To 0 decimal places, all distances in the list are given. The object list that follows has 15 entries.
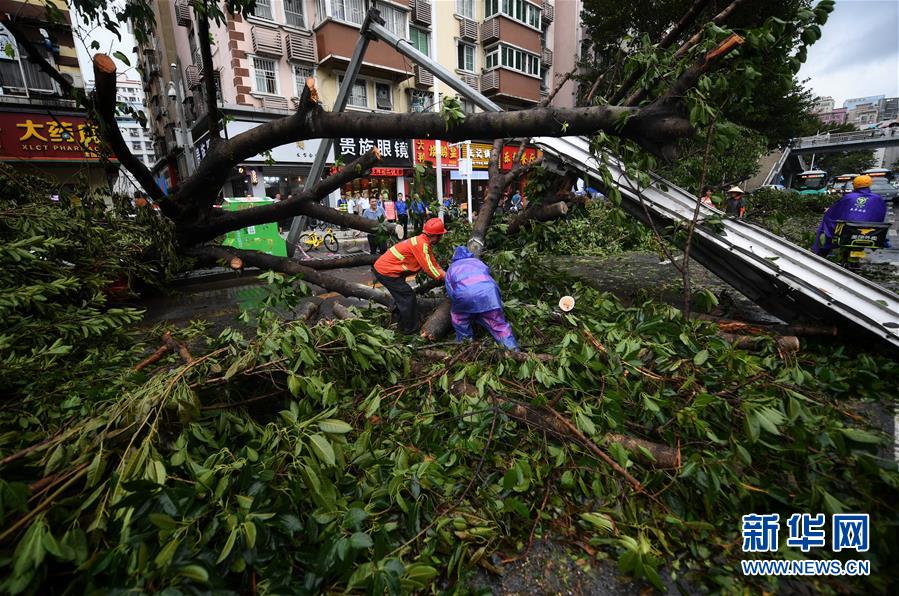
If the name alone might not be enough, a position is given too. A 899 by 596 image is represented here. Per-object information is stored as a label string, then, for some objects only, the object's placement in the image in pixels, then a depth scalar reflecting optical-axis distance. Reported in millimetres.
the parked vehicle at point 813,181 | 32509
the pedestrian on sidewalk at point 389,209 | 17078
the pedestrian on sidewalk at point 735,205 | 10282
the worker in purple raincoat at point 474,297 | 3820
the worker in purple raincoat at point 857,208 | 6086
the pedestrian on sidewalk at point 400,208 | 15102
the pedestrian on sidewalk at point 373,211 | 12070
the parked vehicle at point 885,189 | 23672
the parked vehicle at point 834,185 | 31891
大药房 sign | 12531
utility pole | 20656
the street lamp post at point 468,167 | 14852
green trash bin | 10156
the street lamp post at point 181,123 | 16969
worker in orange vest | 4652
